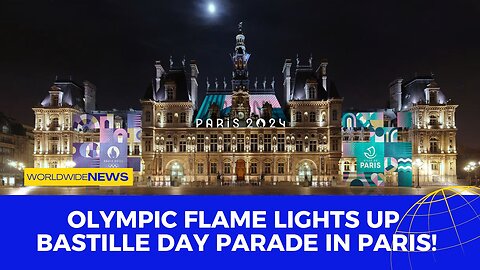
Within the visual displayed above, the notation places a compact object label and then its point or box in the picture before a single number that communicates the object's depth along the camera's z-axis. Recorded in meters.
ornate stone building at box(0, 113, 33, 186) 70.25
